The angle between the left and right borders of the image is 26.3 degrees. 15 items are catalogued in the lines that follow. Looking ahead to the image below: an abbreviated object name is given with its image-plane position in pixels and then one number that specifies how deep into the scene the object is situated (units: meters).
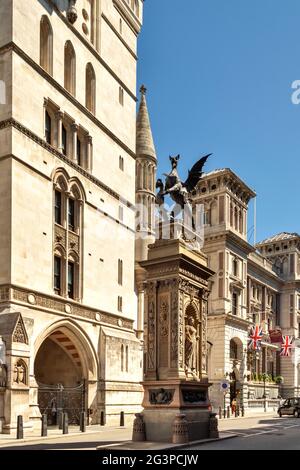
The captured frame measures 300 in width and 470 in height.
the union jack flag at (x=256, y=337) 56.23
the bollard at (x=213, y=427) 23.42
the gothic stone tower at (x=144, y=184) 54.84
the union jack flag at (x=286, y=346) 61.12
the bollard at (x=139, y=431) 21.97
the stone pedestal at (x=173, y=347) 21.97
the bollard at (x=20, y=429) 25.12
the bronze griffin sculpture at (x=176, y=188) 24.83
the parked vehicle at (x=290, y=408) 47.34
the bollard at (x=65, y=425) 28.08
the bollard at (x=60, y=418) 31.64
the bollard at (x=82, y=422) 30.25
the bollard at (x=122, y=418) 34.88
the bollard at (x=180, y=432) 21.02
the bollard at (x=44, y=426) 26.89
